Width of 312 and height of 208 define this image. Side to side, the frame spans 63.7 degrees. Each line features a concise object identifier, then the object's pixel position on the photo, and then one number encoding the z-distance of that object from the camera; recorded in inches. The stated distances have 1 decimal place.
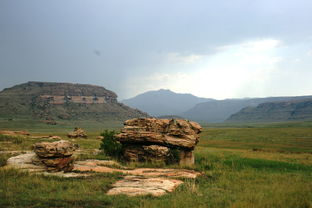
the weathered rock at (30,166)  556.9
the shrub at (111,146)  875.1
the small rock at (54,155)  590.6
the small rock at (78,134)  2181.3
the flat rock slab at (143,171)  587.2
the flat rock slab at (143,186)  428.4
